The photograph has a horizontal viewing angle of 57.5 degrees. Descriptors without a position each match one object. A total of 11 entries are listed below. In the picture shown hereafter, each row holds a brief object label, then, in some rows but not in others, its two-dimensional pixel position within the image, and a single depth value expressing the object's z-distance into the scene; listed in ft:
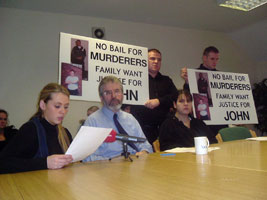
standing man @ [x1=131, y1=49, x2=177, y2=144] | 8.39
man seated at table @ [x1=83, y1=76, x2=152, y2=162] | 5.64
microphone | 4.17
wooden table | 2.00
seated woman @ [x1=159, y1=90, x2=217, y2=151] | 7.34
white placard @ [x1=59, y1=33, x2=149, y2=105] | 6.87
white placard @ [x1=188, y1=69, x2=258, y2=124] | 9.21
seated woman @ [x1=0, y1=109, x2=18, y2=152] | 11.83
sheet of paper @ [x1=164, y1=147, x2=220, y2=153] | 5.04
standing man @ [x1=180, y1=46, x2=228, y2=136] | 9.82
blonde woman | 3.63
